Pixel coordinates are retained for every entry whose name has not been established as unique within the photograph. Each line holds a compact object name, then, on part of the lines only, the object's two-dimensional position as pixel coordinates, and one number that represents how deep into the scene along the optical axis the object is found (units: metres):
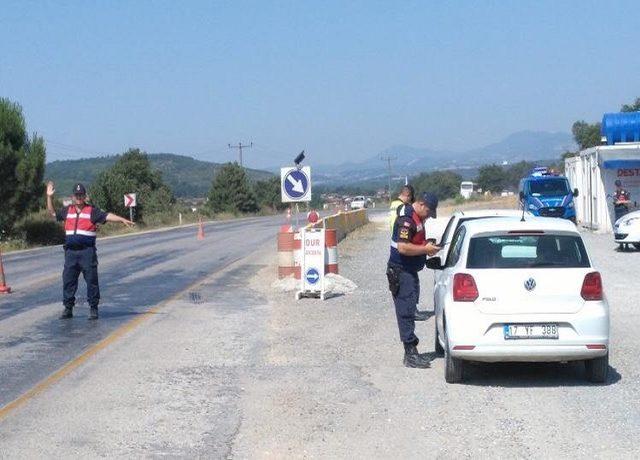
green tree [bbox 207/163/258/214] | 102.00
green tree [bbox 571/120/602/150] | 81.12
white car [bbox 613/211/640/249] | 25.22
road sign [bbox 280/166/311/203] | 19.30
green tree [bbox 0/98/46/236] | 45.50
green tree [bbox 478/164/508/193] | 113.94
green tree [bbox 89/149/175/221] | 66.75
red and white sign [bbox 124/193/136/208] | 61.00
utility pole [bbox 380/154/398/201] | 136.00
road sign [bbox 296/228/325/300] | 16.81
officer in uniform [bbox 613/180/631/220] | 31.08
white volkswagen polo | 9.05
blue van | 35.88
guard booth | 31.61
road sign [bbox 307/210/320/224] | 24.73
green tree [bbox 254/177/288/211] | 118.32
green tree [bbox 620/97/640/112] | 78.44
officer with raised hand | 14.23
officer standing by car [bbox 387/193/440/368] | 10.23
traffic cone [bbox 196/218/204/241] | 42.37
